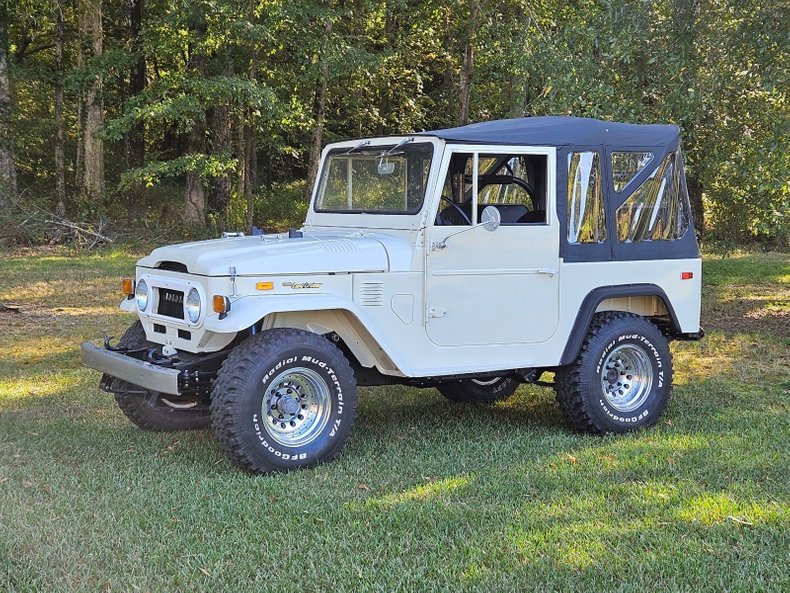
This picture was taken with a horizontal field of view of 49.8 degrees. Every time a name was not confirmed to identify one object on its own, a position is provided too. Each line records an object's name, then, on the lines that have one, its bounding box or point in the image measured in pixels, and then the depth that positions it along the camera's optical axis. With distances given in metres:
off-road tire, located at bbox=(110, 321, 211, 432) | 5.86
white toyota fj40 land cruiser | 5.12
